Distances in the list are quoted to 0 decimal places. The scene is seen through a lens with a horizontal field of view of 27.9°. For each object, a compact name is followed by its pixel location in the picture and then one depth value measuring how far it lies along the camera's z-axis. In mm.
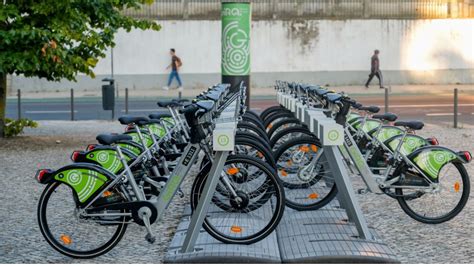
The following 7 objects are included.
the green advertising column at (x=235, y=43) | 17172
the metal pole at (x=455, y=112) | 20531
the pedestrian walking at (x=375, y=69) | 35469
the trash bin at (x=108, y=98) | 22672
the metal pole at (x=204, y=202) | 7680
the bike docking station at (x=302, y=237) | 7500
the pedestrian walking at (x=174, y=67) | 35281
